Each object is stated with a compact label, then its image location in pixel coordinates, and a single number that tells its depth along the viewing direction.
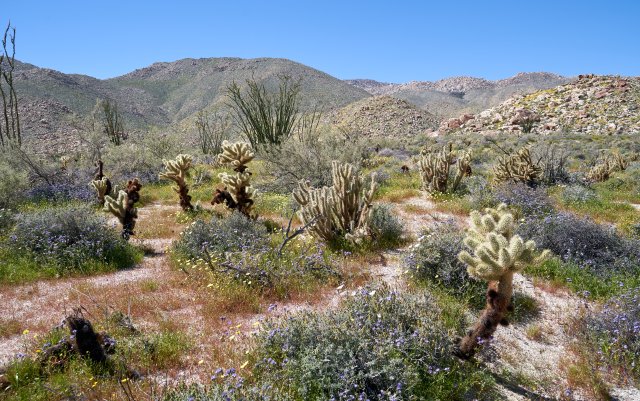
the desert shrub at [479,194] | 9.24
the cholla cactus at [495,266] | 3.44
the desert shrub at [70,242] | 6.52
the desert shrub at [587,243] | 5.82
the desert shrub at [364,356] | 3.19
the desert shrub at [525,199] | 8.63
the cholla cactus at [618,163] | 14.59
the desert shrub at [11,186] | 9.90
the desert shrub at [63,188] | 11.52
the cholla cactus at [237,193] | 8.41
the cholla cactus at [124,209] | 8.02
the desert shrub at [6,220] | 8.05
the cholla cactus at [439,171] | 10.57
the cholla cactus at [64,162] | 15.29
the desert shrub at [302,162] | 12.27
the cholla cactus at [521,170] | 11.24
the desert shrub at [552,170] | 11.88
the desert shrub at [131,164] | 15.44
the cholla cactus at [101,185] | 10.62
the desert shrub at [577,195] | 9.71
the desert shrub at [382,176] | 12.75
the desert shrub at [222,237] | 6.67
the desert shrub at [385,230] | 7.10
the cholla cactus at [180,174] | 9.65
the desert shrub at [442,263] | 5.24
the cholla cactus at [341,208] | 7.09
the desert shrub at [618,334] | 3.80
